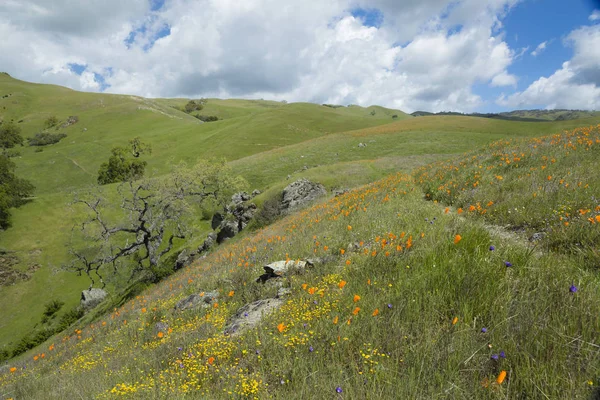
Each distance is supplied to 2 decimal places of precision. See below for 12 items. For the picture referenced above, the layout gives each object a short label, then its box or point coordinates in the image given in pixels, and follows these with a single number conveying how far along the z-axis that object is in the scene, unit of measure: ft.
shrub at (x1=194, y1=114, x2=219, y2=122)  516.32
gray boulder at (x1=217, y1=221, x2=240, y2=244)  91.35
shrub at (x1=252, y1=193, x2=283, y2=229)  82.73
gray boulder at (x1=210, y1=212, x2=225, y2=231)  123.77
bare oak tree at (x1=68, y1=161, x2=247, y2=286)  120.06
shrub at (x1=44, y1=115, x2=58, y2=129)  377.09
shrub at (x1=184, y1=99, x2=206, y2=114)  578.66
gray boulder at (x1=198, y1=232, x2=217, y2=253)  96.36
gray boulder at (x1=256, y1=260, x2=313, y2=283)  20.36
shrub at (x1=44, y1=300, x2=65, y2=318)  103.04
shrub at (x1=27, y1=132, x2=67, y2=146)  322.55
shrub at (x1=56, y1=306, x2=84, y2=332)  89.25
